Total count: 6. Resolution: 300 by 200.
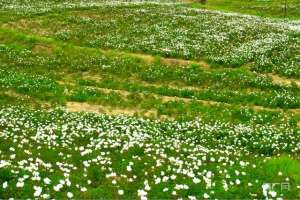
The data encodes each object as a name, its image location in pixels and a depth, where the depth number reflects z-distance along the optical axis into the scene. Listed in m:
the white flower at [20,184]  12.52
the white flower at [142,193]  13.22
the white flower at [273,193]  13.61
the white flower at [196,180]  14.36
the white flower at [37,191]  12.18
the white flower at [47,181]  13.02
